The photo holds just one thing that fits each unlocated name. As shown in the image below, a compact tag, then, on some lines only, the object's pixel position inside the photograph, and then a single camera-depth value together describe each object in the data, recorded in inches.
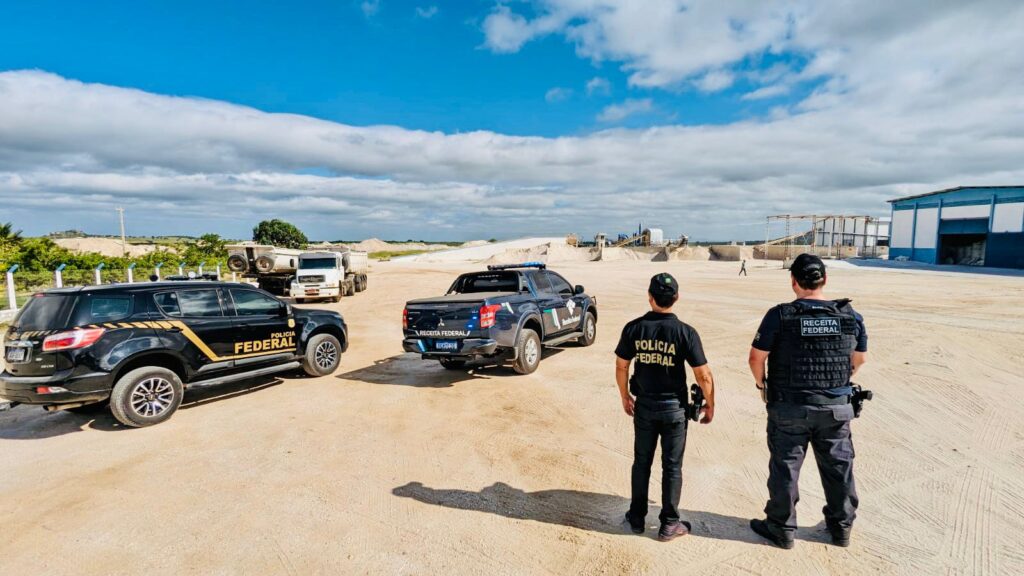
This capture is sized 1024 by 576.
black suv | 222.2
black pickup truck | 303.3
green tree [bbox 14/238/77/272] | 818.2
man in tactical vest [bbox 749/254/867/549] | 132.0
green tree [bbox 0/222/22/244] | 871.1
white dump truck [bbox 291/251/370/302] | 847.1
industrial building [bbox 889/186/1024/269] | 1432.1
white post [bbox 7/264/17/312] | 543.6
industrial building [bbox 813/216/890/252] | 2071.9
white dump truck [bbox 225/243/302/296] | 926.4
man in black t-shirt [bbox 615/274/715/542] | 135.6
